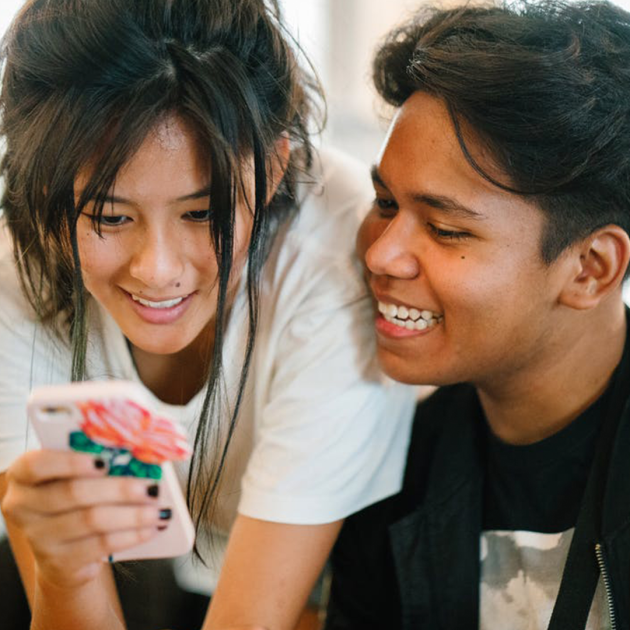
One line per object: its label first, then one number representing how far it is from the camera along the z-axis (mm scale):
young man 1009
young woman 907
